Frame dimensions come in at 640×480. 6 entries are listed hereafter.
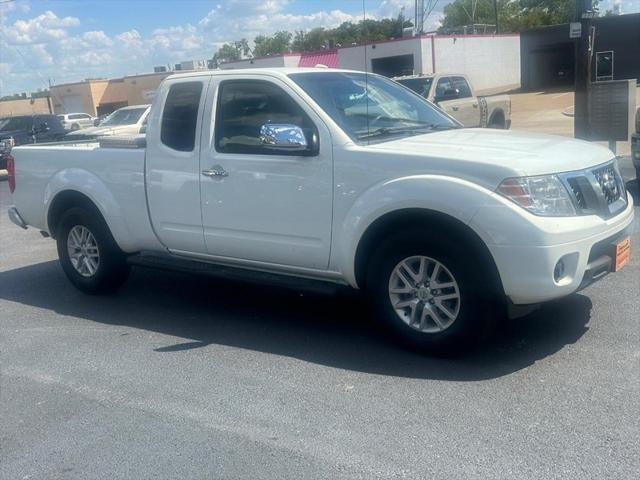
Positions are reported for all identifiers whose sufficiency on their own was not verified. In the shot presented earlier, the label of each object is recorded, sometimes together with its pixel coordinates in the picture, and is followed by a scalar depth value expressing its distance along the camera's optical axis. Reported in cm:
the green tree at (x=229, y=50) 8195
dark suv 2492
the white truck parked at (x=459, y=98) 1636
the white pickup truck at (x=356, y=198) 481
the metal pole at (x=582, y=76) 1516
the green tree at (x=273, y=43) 6953
